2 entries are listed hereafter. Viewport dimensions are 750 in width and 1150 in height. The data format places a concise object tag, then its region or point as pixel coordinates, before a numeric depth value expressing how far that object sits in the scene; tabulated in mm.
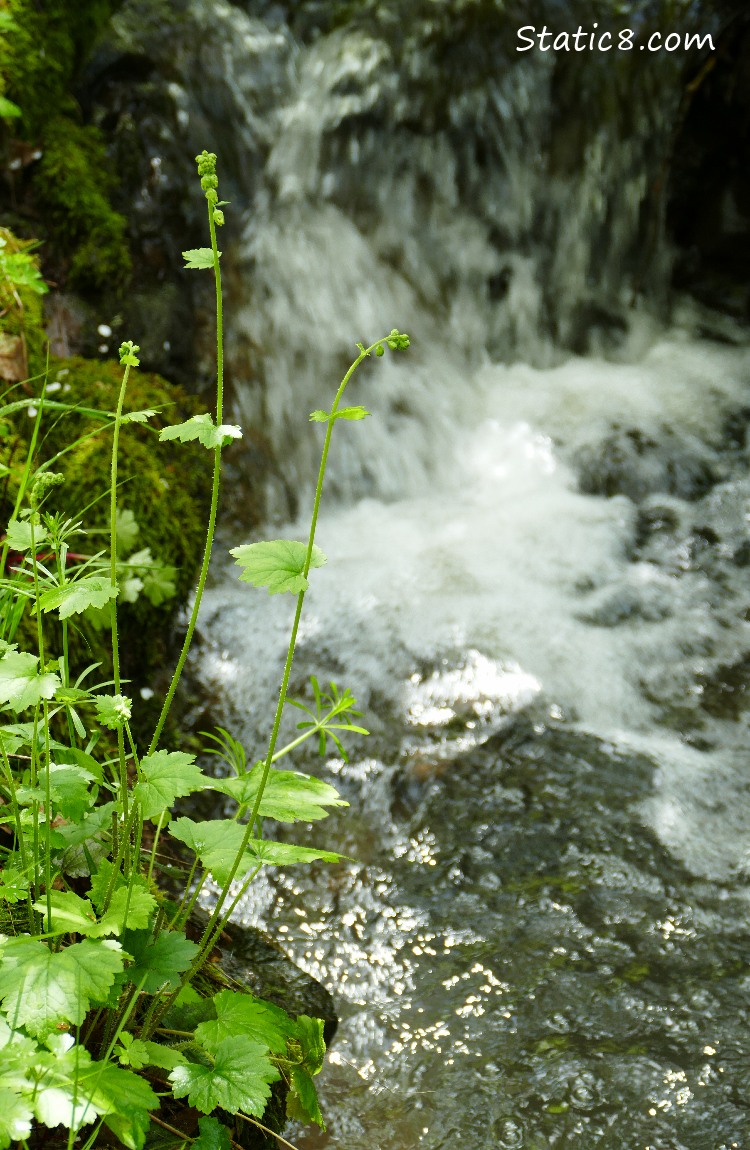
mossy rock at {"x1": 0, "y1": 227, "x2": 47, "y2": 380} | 3182
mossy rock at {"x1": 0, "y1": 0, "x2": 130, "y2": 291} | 4109
